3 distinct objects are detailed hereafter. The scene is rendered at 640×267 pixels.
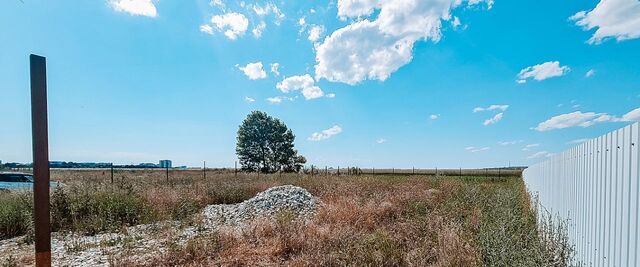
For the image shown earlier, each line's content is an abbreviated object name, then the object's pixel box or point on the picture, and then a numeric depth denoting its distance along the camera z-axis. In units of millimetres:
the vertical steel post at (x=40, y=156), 2340
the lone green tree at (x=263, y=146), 37531
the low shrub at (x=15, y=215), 7156
